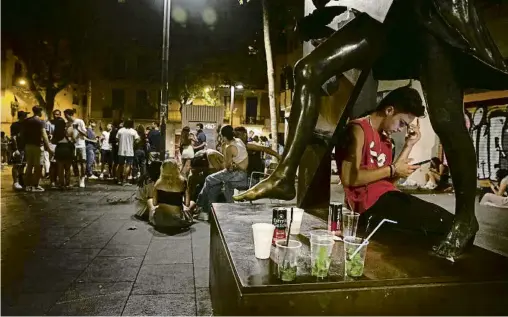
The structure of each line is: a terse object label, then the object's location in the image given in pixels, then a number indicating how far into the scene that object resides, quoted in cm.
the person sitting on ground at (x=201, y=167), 983
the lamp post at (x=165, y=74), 1304
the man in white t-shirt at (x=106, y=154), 1595
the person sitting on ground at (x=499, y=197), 991
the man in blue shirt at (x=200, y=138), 1493
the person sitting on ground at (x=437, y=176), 1279
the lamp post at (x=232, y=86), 3585
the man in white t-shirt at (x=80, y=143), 1287
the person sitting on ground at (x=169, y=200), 733
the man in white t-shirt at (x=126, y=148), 1419
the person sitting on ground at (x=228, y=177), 863
